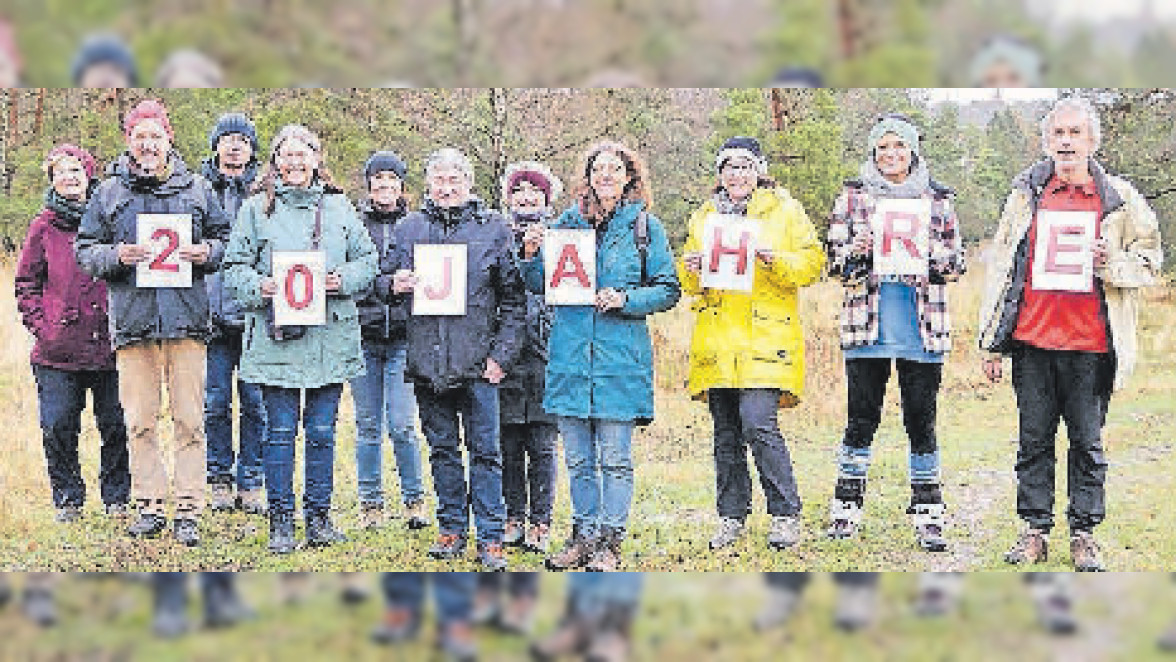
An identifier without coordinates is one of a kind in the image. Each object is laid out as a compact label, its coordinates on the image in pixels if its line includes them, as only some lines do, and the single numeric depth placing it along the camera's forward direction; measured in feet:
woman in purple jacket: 24.48
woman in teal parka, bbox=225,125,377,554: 23.02
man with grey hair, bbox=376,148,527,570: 22.57
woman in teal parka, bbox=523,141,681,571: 22.26
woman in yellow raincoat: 22.91
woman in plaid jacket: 23.12
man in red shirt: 22.41
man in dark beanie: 25.29
